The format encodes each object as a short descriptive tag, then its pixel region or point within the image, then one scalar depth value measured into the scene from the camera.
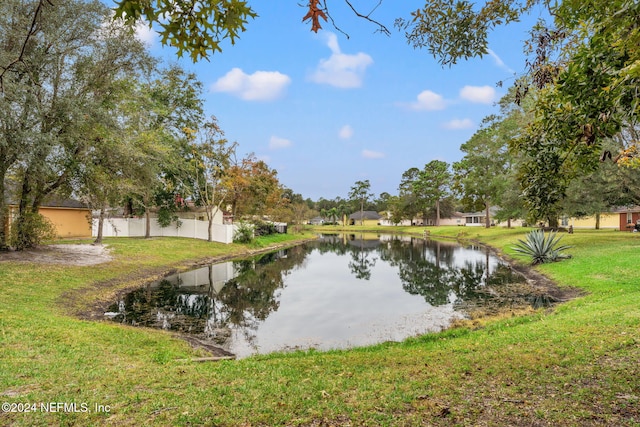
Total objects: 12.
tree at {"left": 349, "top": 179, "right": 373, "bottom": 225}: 100.25
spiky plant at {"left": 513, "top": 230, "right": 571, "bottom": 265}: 18.11
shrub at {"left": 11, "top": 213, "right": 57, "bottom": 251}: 14.87
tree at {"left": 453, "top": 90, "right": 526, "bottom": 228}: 28.55
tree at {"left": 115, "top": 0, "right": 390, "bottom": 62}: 2.85
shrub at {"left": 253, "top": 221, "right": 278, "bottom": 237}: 39.97
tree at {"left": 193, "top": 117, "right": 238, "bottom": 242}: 29.45
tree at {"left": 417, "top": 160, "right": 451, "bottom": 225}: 68.88
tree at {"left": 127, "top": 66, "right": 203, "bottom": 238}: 27.05
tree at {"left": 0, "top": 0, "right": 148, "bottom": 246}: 11.81
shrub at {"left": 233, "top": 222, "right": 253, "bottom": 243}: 32.34
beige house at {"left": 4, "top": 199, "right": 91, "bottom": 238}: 27.61
